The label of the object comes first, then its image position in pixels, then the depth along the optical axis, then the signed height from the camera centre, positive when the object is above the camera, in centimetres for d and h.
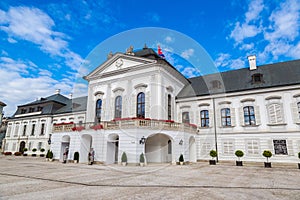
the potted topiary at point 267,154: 1508 -59
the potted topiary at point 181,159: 1475 -101
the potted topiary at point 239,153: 1605 -58
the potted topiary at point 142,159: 1314 -93
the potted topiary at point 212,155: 1590 -75
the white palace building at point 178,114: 1477 +276
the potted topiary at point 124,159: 1326 -96
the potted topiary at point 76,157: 1616 -104
